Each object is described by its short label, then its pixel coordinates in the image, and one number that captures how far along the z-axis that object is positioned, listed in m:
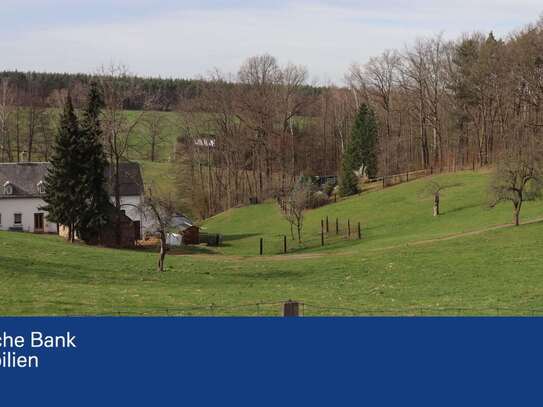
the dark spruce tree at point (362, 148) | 78.12
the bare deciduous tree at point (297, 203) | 52.06
